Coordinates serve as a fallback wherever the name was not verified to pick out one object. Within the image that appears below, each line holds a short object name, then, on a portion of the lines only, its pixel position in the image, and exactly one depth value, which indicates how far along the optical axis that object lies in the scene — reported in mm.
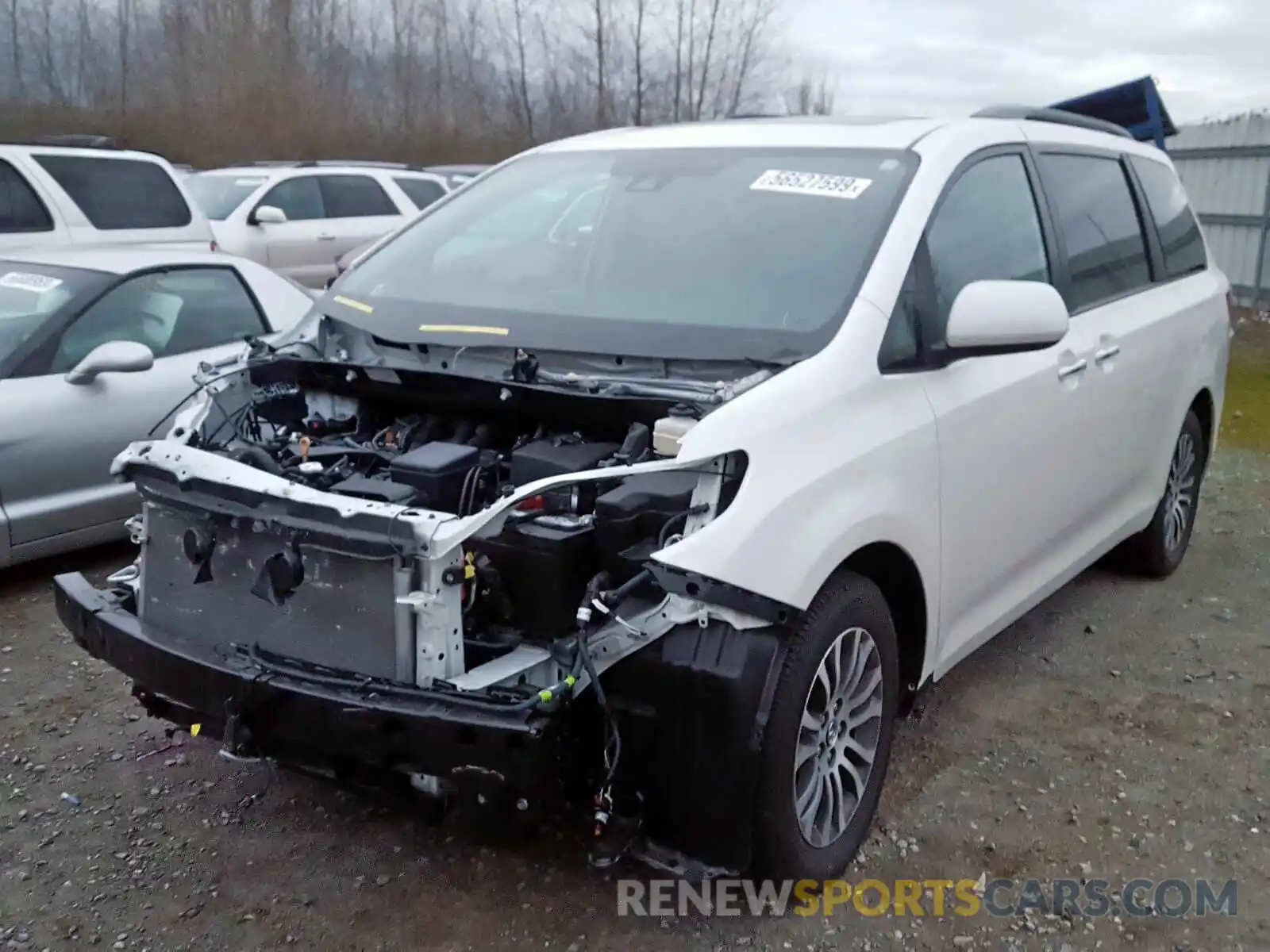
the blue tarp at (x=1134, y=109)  6543
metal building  13836
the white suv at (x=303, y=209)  11562
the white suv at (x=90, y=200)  7523
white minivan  2504
